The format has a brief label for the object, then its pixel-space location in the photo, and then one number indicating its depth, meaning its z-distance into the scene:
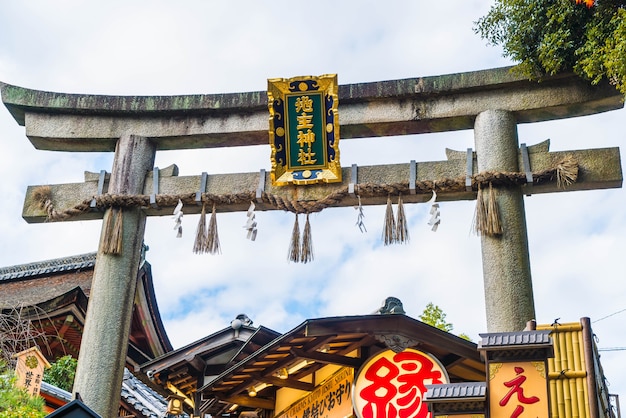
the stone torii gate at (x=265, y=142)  10.62
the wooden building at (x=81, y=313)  15.49
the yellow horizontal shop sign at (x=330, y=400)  8.98
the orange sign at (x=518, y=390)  6.42
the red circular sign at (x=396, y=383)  8.25
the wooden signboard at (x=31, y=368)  10.17
